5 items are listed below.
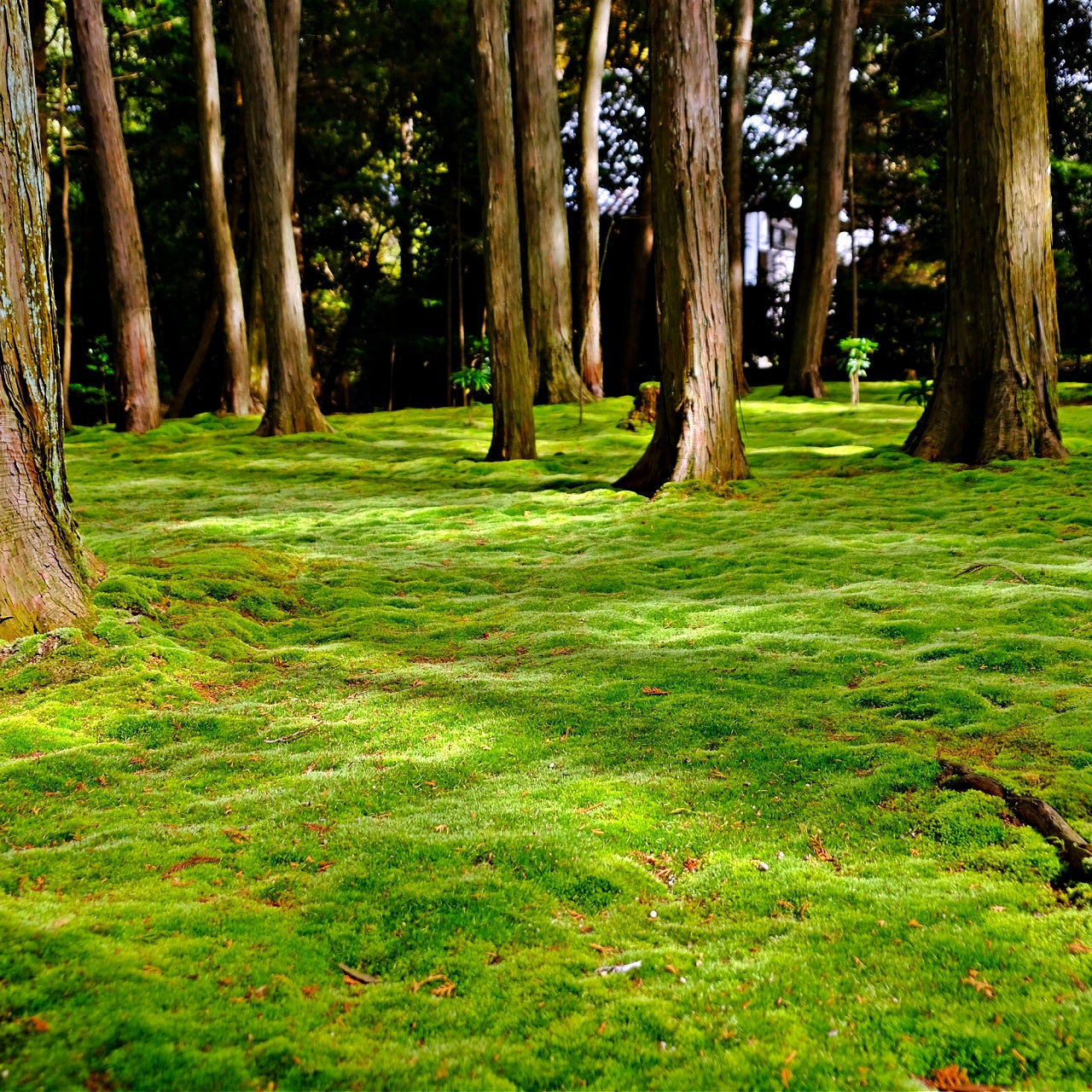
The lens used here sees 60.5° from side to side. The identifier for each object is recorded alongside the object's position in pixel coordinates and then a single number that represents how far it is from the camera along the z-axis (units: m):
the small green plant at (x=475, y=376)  16.95
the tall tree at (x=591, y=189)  18.98
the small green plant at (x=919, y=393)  13.13
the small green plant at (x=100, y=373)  20.31
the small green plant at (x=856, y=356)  16.27
